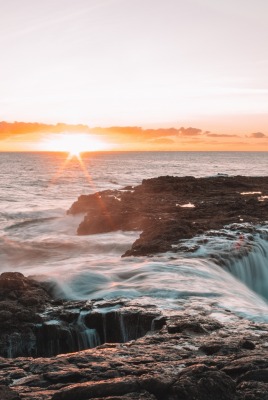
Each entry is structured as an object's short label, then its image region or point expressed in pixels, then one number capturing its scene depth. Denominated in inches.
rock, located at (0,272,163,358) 319.0
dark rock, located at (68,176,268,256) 632.4
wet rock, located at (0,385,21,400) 207.8
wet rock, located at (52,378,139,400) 208.5
